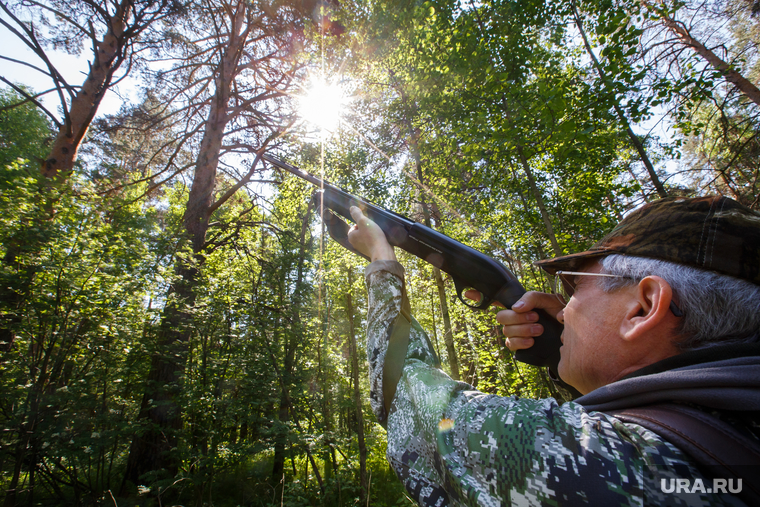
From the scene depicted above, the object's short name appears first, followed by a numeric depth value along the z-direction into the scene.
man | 0.59
